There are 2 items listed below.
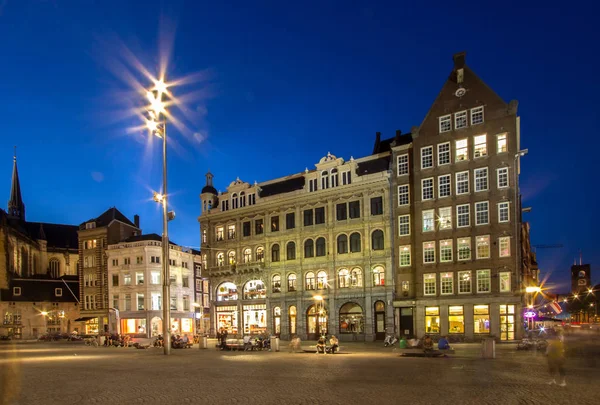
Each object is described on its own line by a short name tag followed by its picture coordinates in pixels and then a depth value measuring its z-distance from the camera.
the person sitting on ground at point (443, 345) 33.09
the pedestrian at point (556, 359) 17.09
